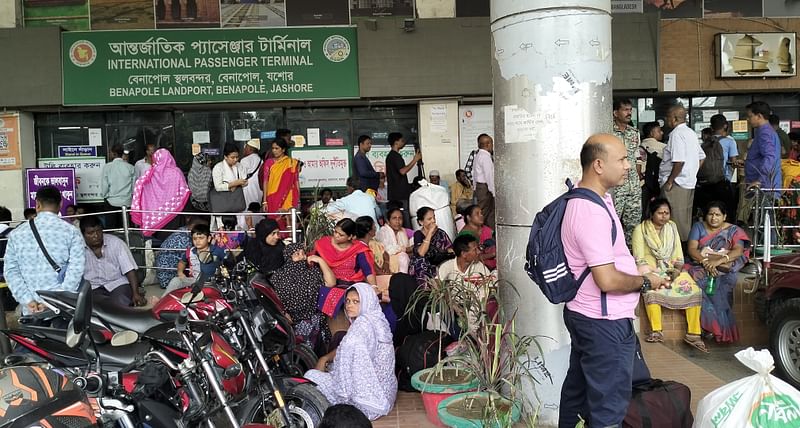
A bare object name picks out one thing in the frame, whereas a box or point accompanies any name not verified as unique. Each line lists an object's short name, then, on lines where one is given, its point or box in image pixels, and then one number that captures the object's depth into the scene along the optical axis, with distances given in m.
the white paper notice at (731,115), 12.40
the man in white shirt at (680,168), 8.07
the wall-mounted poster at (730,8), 12.09
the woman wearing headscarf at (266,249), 7.01
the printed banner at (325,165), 11.93
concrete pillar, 4.60
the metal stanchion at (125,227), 8.82
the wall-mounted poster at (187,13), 11.48
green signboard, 11.09
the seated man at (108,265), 7.46
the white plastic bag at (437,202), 8.75
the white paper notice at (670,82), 11.93
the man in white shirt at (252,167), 9.95
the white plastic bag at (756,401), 3.42
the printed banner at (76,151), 11.68
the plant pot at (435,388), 4.81
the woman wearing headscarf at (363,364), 5.08
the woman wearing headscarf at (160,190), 9.59
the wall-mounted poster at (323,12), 11.69
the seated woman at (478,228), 7.77
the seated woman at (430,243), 7.38
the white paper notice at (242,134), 11.88
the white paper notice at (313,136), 11.95
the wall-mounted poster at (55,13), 11.59
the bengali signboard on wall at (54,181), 11.26
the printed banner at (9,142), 11.24
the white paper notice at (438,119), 11.78
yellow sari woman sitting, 6.88
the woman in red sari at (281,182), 9.34
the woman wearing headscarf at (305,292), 6.27
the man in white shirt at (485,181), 9.66
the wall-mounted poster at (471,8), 11.73
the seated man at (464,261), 6.44
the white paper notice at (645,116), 12.38
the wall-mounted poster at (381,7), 11.76
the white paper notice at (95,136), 11.70
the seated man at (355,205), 8.40
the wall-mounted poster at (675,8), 12.18
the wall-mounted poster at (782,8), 12.15
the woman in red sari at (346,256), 6.44
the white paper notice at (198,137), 11.85
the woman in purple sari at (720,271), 6.87
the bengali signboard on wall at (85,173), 11.58
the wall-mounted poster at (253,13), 11.63
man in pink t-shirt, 3.31
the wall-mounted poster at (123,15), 11.51
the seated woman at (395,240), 7.61
